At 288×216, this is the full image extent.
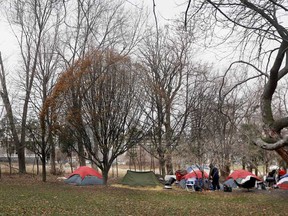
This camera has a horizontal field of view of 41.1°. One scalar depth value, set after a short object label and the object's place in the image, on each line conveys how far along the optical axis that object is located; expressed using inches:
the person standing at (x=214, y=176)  908.0
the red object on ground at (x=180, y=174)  1060.5
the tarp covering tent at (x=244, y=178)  917.2
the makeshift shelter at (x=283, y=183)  889.5
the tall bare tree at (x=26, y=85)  1230.3
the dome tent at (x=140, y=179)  981.2
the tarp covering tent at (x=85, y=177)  960.3
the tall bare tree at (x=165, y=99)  1187.9
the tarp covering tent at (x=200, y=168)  932.3
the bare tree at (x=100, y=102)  946.1
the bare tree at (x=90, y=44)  1103.7
